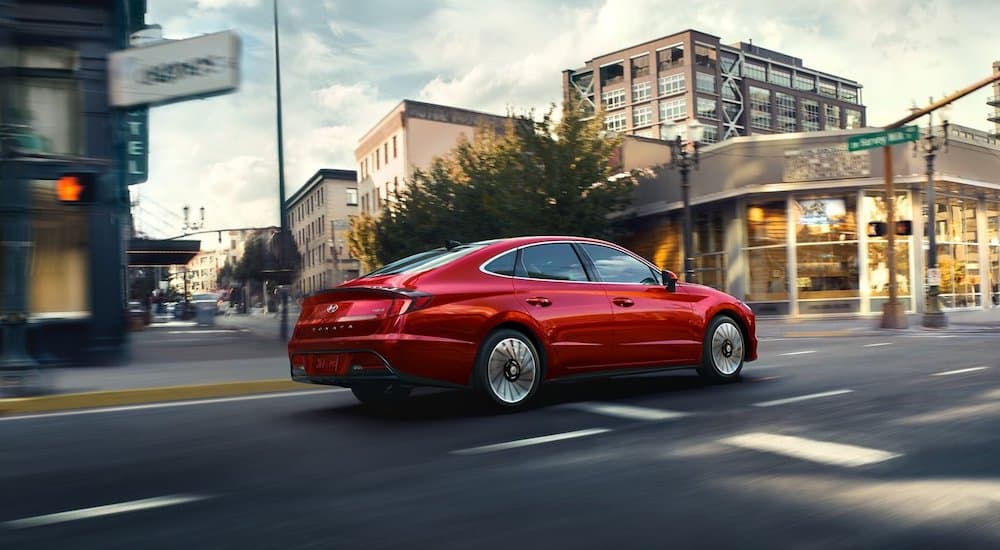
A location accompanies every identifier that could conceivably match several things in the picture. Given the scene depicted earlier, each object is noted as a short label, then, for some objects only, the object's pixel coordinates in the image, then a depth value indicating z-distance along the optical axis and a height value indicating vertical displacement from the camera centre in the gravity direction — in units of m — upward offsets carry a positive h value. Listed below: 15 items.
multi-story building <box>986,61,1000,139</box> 130.38 +26.07
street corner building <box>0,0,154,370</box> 14.41 +2.28
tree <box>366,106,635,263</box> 30.22 +3.72
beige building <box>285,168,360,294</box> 79.94 +7.25
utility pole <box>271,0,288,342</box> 18.97 +1.90
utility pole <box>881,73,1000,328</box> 21.11 +0.68
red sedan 6.32 -0.24
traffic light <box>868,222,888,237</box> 21.20 +1.30
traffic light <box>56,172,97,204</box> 9.52 +1.26
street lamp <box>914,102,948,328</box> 20.67 +0.27
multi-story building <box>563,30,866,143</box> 79.44 +19.26
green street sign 20.36 +3.41
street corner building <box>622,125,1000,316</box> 28.83 +2.29
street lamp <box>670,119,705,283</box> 22.83 +3.18
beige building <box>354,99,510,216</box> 54.31 +10.14
